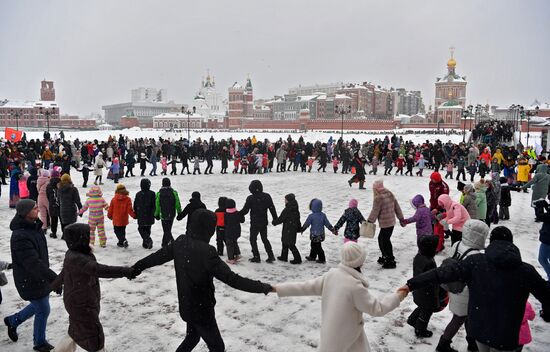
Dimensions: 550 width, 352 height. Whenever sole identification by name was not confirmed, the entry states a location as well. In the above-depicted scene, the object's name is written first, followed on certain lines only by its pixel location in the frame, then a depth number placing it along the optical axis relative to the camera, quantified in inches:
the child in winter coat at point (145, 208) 307.7
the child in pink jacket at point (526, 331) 147.7
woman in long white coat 108.2
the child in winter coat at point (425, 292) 173.3
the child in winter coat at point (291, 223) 275.9
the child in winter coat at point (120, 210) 307.4
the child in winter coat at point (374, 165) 761.0
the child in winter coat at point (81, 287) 128.5
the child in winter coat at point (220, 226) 288.8
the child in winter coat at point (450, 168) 682.5
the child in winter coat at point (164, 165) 744.3
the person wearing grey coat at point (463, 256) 146.3
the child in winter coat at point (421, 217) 267.7
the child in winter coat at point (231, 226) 280.7
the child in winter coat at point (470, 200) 294.8
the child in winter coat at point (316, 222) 276.1
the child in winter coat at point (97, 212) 304.5
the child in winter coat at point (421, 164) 734.5
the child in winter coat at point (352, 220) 273.4
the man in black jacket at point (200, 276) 120.3
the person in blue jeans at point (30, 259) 153.5
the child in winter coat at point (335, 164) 807.1
